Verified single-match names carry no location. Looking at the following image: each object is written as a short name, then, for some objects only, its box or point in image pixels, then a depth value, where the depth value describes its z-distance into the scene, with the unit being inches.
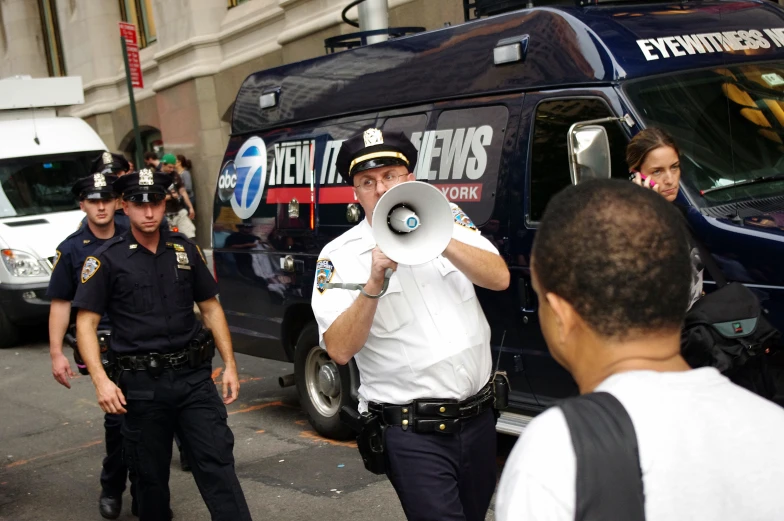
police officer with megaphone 131.1
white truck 462.9
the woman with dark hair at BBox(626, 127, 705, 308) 161.3
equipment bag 130.2
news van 185.2
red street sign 526.0
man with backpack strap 60.2
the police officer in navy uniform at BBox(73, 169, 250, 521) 182.1
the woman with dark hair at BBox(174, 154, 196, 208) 702.9
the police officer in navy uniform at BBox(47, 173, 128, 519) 217.9
